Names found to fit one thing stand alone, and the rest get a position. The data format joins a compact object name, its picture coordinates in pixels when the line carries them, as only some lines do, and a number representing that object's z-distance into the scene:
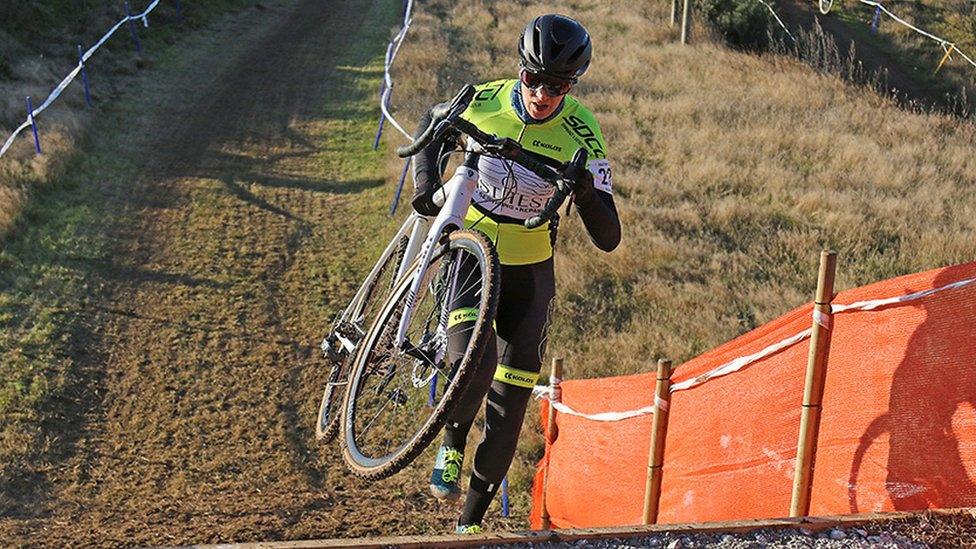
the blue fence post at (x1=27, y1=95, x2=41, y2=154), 29.32
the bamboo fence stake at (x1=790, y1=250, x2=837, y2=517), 9.45
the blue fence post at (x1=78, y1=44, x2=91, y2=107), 35.41
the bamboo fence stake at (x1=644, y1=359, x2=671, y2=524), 11.35
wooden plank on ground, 8.92
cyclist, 10.61
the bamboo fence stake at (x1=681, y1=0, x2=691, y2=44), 46.66
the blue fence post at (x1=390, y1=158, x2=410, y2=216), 27.17
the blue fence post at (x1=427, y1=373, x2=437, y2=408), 11.84
